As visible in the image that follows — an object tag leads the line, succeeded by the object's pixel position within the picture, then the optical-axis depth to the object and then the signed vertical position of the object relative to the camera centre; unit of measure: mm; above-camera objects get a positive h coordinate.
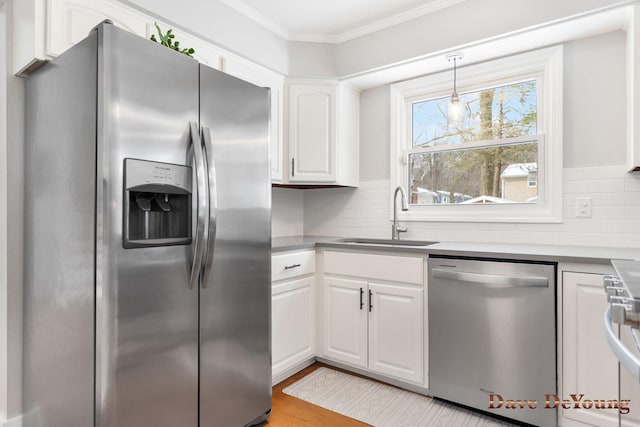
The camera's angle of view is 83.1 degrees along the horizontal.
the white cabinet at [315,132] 2865 +654
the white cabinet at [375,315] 2199 -662
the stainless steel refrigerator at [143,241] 1295 -116
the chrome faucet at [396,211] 2764 +18
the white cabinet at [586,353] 1685 -667
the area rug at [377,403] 1944 -1117
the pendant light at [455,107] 2484 +732
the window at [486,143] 2383 +515
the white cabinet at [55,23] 1579 +865
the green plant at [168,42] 1679 +806
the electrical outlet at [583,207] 2230 +41
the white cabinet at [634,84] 1883 +681
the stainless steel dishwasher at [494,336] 1804 -653
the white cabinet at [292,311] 2270 -652
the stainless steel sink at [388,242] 2699 -225
